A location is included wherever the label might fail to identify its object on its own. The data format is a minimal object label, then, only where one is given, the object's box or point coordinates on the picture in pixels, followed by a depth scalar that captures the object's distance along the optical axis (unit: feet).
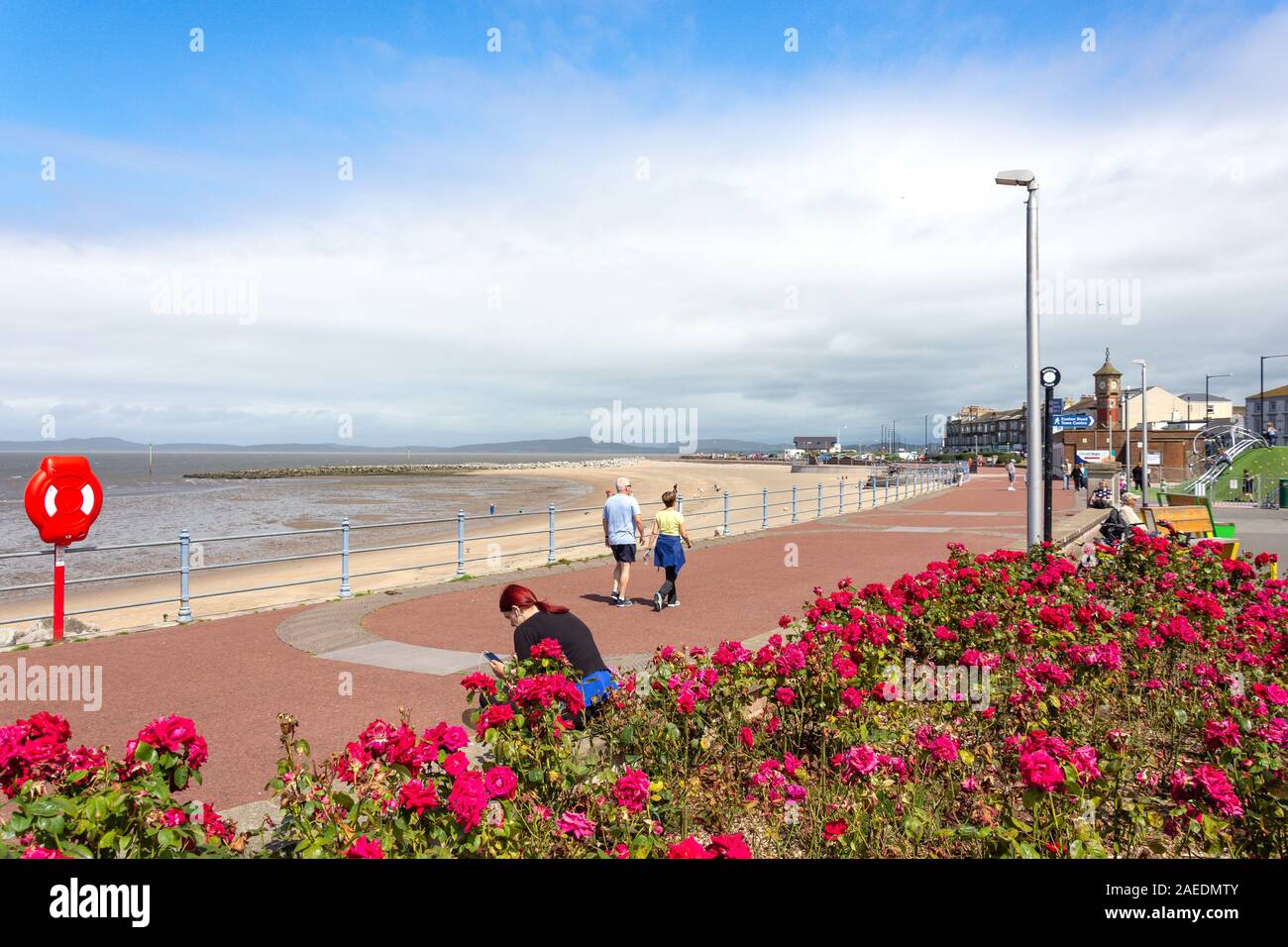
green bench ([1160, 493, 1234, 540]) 67.21
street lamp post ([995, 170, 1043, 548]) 35.70
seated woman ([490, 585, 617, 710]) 15.21
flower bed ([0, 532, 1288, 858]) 8.71
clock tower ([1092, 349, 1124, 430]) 233.53
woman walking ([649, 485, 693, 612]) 32.81
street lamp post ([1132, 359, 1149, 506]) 80.72
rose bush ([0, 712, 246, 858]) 8.01
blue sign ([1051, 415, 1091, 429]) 40.19
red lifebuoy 26.86
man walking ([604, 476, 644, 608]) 33.35
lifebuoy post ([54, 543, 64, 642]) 26.90
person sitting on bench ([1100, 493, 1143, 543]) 37.70
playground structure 99.86
